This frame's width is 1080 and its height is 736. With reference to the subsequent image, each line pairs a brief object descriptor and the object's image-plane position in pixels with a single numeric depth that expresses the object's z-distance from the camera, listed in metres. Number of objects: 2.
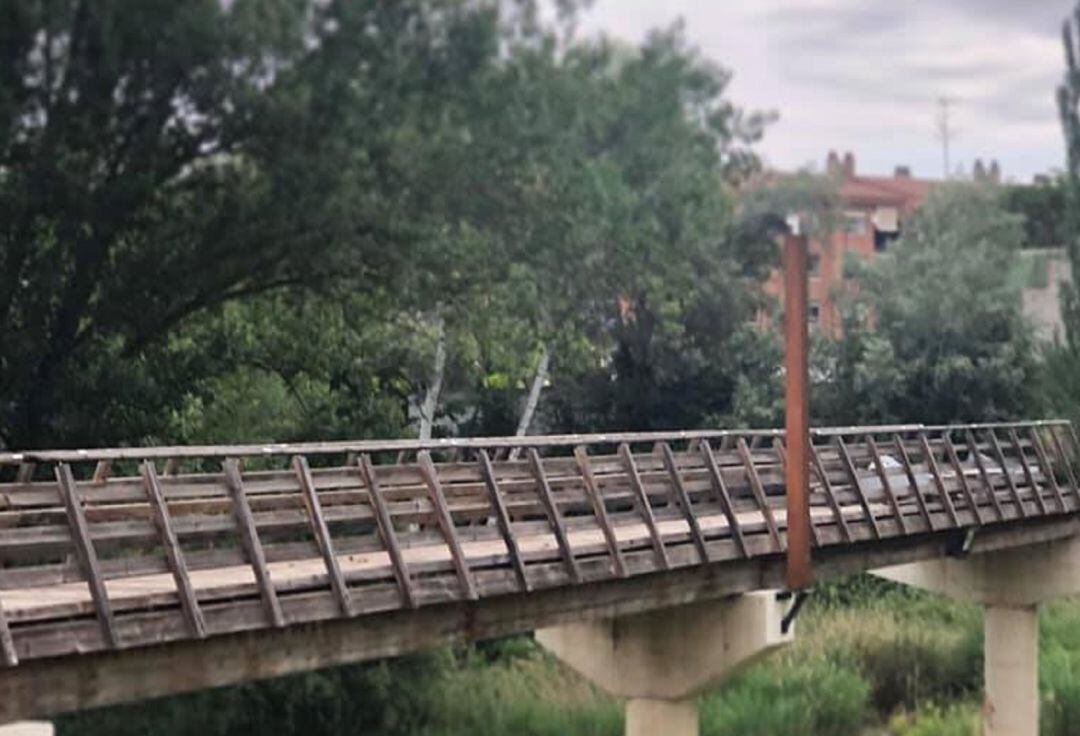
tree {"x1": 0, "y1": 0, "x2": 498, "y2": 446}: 24.53
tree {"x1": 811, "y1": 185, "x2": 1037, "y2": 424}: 42.03
